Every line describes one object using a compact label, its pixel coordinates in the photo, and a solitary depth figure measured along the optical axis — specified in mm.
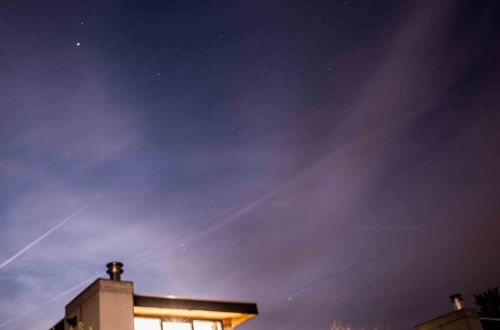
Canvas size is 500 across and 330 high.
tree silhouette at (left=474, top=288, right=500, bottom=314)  38300
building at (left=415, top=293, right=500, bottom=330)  11070
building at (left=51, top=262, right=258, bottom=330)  9909
